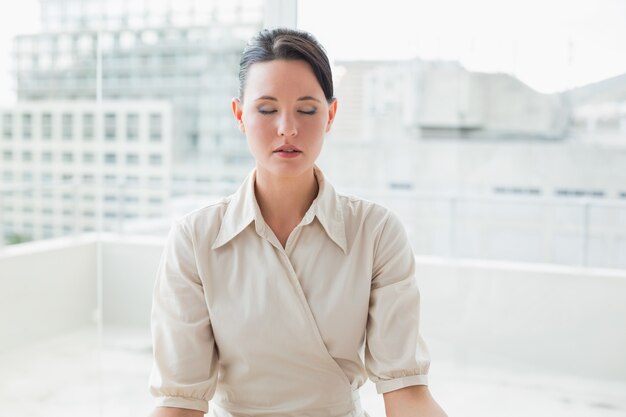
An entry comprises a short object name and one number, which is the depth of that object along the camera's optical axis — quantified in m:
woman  1.15
